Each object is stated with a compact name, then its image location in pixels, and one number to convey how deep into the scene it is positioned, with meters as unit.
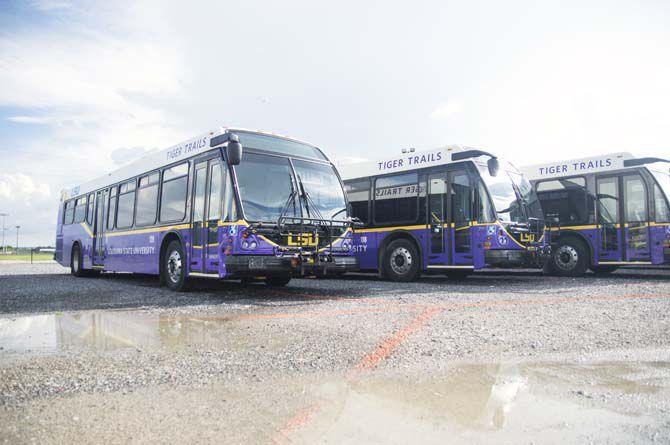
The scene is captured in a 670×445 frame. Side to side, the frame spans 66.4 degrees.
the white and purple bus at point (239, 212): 8.30
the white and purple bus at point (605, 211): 12.79
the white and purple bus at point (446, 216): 10.91
